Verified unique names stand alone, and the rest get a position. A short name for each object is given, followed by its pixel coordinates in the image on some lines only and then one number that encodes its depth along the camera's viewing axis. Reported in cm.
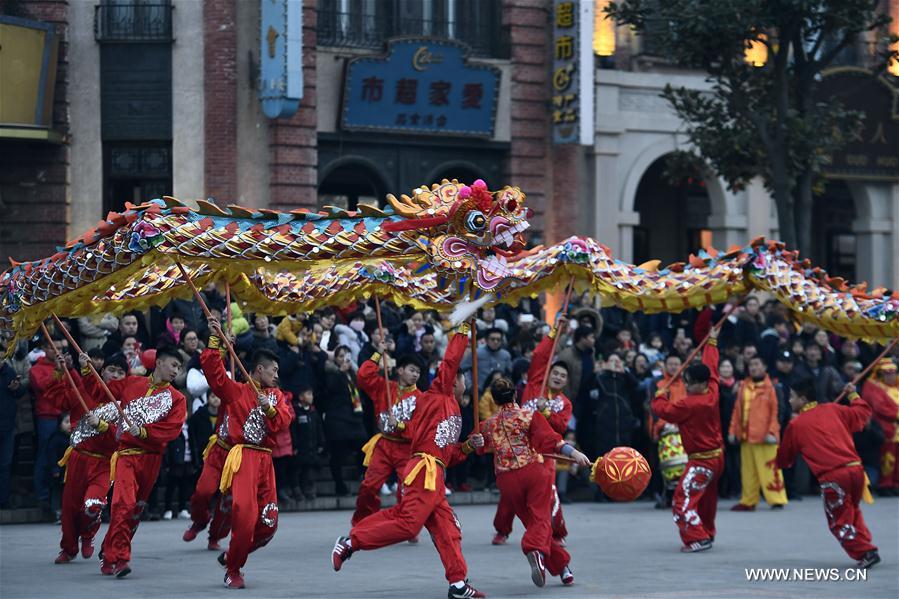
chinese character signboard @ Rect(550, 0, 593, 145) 2584
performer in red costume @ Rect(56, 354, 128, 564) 1352
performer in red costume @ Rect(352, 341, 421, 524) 1445
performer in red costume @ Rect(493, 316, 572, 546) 1359
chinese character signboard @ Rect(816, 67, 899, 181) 2931
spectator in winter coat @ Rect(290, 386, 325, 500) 1769
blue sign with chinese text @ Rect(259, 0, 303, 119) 2311
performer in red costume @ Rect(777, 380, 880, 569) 1414
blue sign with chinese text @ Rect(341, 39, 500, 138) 2502
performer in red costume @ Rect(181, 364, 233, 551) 1375
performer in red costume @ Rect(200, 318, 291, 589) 1265
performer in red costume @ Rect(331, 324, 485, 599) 1199
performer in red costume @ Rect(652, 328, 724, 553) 1521
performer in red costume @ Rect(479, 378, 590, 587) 1278
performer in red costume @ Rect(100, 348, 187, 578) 1309
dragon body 1223
